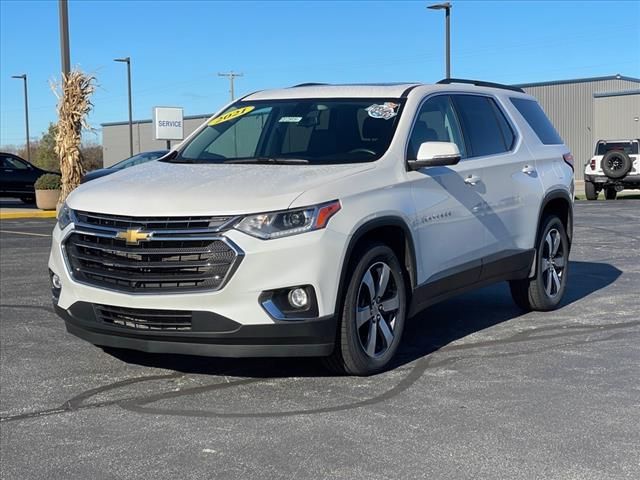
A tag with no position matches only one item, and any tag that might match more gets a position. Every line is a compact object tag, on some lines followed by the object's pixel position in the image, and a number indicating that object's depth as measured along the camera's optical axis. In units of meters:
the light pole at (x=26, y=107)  53.72
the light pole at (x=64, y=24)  20.14
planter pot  22.14
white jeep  25.27
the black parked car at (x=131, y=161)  21.13
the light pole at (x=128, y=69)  43.31
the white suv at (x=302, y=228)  4.61
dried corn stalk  21.50
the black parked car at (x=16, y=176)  25.70
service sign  33.66
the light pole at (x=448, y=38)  27.73
